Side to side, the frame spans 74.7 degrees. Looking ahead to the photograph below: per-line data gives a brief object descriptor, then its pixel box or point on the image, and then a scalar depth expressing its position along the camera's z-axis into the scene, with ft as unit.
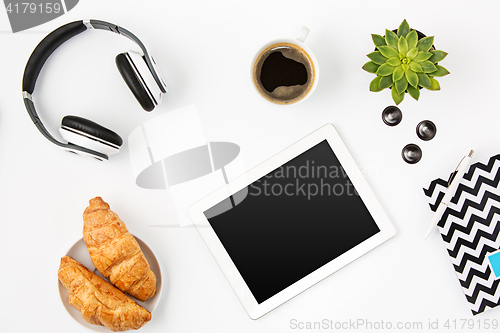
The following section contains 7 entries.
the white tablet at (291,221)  2.67
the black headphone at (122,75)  2.40
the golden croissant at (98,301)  2.42
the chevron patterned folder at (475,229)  2.70
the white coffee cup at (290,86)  2.50
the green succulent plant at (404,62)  2.36
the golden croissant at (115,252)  2.45
